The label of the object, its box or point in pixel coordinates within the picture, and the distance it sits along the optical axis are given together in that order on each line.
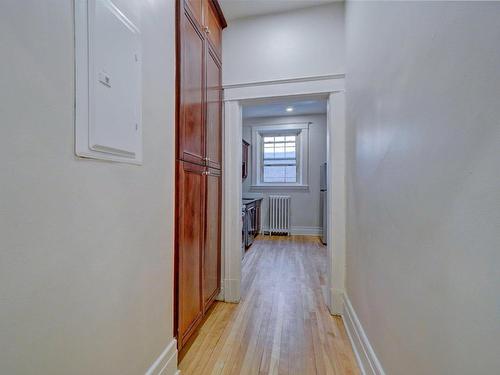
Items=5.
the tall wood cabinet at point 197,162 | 1.47
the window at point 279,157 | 5.41
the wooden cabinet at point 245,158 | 5.15
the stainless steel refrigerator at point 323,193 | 4.54
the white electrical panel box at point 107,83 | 0.77
